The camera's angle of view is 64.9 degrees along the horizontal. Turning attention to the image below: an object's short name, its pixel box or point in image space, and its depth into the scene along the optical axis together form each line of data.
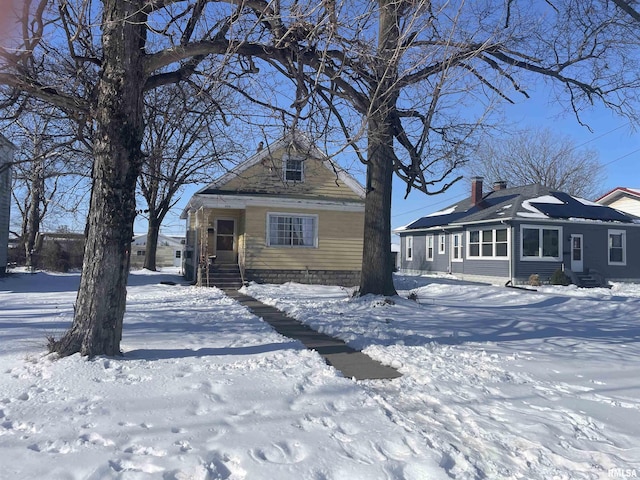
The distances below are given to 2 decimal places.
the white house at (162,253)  56.74
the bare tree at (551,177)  42.59
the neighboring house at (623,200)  29.03
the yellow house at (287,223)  18.81
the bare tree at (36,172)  10.20
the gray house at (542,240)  22.16
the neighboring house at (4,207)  20.66
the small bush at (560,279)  21.14
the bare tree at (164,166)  9.40
